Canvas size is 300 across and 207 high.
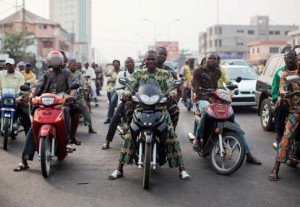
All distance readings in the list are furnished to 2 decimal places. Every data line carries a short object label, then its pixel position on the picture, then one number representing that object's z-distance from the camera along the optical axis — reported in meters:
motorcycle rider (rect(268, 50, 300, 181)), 6.30
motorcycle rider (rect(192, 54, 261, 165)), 7.17
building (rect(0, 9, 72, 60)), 72.31
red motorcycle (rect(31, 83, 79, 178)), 6.25
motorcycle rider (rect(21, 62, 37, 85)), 12.59
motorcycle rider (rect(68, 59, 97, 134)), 10.73
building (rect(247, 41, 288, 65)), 78.00
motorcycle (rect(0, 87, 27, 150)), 8.52
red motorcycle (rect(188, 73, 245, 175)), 6.58
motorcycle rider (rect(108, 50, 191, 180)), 6.23
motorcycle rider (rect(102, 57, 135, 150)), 8.48
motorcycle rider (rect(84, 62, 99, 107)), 17.67
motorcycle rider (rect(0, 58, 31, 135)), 9.29
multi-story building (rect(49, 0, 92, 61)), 133.50
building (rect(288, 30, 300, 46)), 53.06
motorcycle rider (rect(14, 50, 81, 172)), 6.84
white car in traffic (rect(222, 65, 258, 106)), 15.03
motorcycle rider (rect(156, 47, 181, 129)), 9.21
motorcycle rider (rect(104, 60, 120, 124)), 11.48
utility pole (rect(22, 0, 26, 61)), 37.56
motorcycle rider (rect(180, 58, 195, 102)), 16.07
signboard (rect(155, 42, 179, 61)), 89.19
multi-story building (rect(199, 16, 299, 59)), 103.94
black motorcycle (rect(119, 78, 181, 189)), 5.84
